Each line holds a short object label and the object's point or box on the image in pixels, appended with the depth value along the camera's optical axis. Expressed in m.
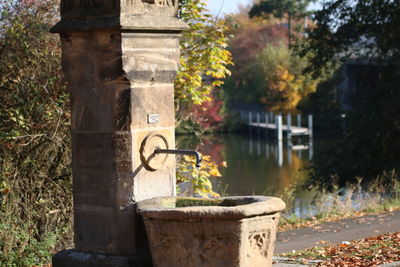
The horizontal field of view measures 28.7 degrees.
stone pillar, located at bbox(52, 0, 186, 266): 7.70
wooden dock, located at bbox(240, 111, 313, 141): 53.45
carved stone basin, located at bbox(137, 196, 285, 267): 6.99
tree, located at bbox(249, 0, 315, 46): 62.97
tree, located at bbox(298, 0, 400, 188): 22.11
